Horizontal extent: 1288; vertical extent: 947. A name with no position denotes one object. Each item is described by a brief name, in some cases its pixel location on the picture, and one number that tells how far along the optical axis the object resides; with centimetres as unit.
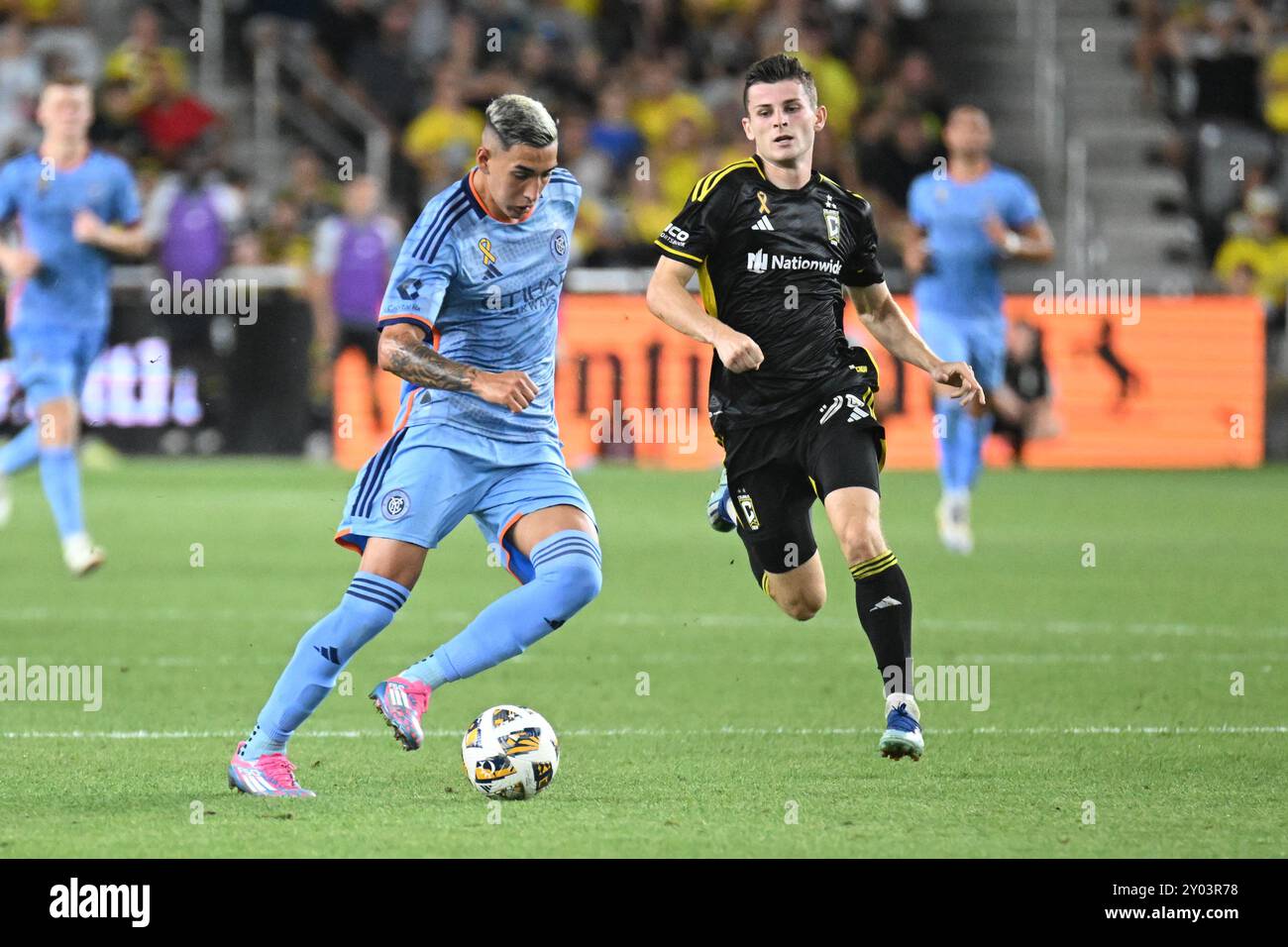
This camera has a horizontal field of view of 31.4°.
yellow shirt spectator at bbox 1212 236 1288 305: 2144
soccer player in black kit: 727
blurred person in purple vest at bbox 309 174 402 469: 1992
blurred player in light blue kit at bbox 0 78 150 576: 1265
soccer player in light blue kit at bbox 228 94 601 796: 640
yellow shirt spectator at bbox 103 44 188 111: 2189
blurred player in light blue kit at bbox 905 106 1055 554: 1419
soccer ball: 647
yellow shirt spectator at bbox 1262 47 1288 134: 2325
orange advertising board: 1903
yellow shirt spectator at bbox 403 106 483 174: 2164
